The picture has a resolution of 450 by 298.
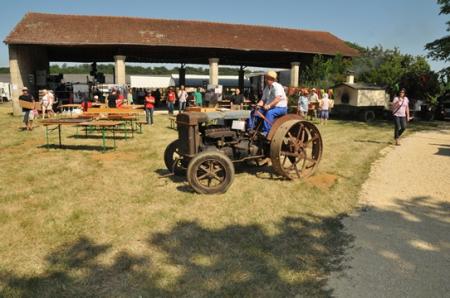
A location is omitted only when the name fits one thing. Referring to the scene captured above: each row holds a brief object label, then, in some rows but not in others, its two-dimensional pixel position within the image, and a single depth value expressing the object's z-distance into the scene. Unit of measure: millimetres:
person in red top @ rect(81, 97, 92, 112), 14864
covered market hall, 19719
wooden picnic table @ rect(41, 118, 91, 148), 8867
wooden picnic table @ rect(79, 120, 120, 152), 9094
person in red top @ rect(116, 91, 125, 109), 15145
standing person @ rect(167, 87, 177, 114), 18753
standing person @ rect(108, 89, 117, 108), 14438
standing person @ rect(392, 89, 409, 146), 10164
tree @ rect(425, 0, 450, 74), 17922
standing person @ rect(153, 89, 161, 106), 26752
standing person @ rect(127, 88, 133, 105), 20414
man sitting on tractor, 6235
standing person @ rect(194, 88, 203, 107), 19469
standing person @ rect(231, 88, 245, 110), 20078
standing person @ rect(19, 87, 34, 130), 12141
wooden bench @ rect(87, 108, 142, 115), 11919
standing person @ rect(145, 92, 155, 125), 14258
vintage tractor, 5652
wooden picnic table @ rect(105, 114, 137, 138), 11984
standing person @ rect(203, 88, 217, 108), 18731
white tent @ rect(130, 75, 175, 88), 29584
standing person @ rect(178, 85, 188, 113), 19016
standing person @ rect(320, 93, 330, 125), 15375
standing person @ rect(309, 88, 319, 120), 16864
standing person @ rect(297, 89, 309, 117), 15086
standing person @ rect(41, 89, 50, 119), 16172
